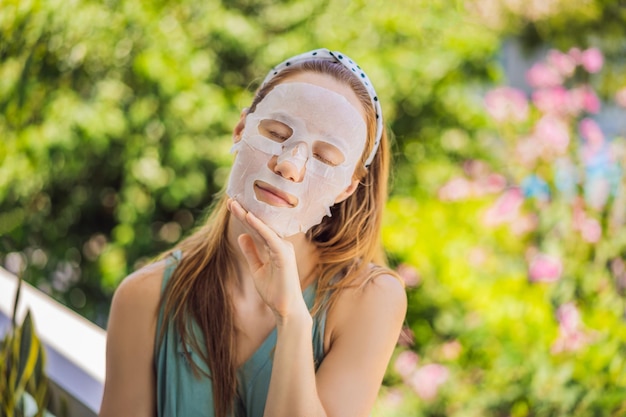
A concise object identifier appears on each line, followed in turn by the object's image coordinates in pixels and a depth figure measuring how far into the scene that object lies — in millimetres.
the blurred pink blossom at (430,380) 2254
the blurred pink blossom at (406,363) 2316
